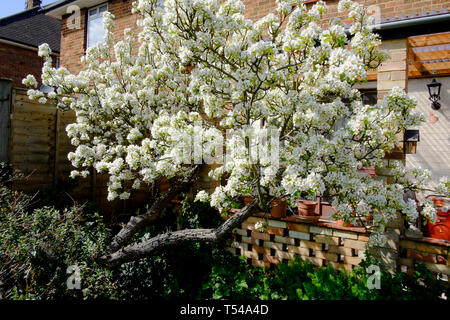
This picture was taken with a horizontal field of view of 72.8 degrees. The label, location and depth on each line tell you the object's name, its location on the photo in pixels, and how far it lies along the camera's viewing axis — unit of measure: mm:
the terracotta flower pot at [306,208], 4668
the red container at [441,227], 4922
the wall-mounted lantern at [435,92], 6910
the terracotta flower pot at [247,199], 5330
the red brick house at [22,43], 13469
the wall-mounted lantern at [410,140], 3872
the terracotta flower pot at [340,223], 4238
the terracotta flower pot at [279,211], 4758
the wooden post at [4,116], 5711
